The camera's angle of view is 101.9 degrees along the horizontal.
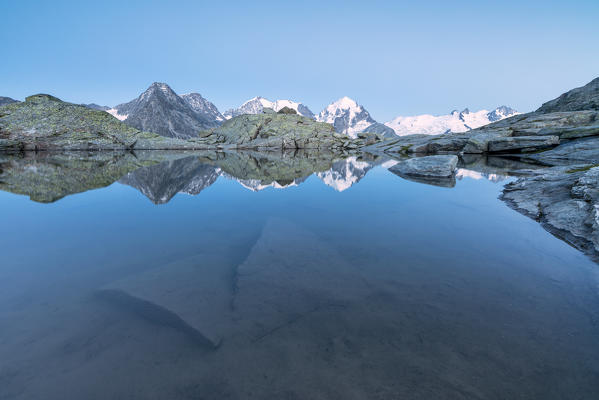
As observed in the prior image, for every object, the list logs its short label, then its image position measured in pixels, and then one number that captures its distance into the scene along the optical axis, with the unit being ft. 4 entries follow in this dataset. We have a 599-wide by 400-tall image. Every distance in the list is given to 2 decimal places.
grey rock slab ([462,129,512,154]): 133.90
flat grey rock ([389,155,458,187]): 54.95
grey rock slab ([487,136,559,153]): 109.46
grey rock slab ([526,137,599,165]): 80.79
